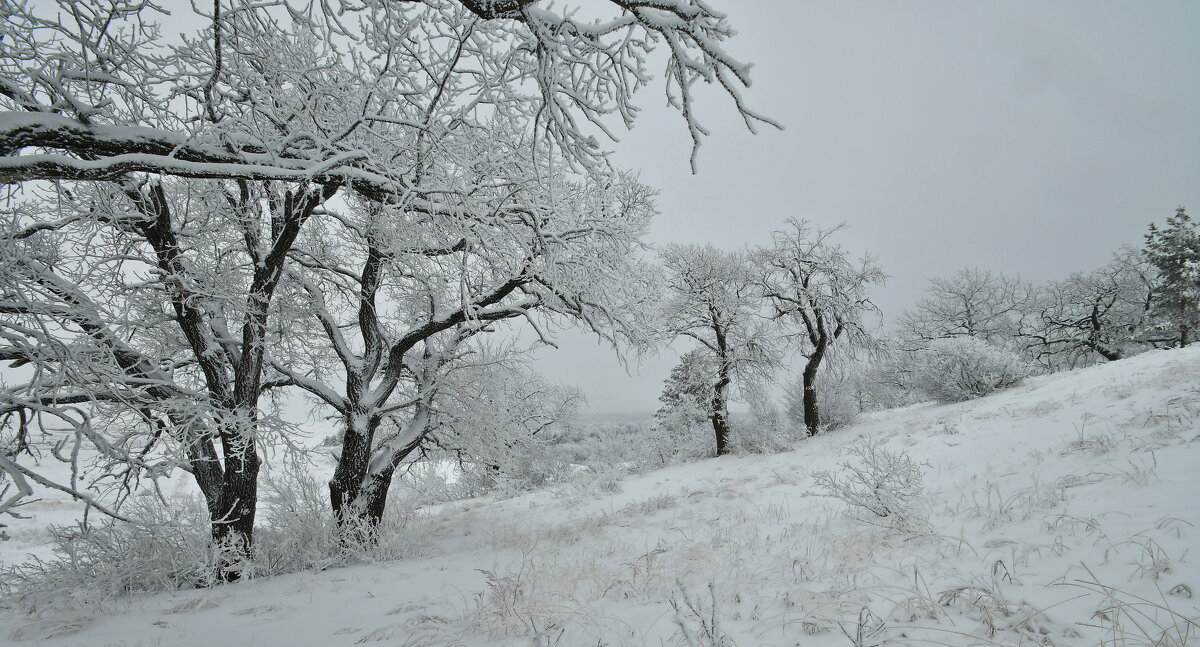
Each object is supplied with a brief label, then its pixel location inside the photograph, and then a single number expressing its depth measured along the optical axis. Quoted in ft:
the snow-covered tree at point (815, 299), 50.24
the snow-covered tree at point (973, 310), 81.25
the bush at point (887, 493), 14.49
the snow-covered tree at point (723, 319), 51.34
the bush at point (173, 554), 15.65
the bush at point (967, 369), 48.21
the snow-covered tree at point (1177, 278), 64.23
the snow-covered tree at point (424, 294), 16.02
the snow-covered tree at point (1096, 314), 74.43
